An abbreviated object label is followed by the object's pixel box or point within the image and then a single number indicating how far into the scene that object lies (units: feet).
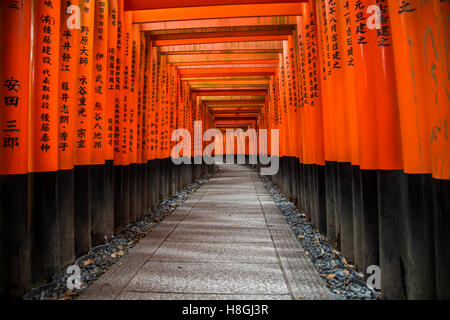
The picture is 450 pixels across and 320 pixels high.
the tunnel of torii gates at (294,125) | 6.59
